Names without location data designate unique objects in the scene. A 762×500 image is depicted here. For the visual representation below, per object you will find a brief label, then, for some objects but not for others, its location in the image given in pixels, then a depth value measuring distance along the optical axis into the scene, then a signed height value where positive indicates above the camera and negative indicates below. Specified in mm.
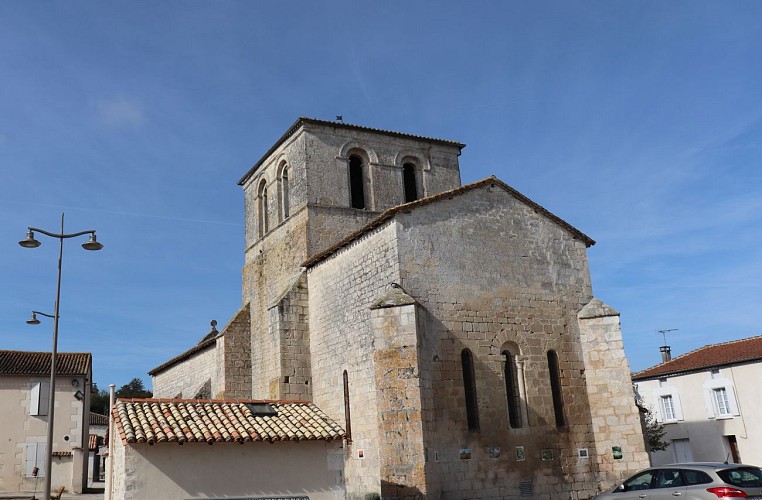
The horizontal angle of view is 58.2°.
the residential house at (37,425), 25406 +1466
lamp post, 13156 +3894
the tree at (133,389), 67375 +7043
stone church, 13852 +1814
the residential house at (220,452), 10555 +3
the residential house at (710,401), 24891 +609
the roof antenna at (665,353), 34450 +3277
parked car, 9750 -939
